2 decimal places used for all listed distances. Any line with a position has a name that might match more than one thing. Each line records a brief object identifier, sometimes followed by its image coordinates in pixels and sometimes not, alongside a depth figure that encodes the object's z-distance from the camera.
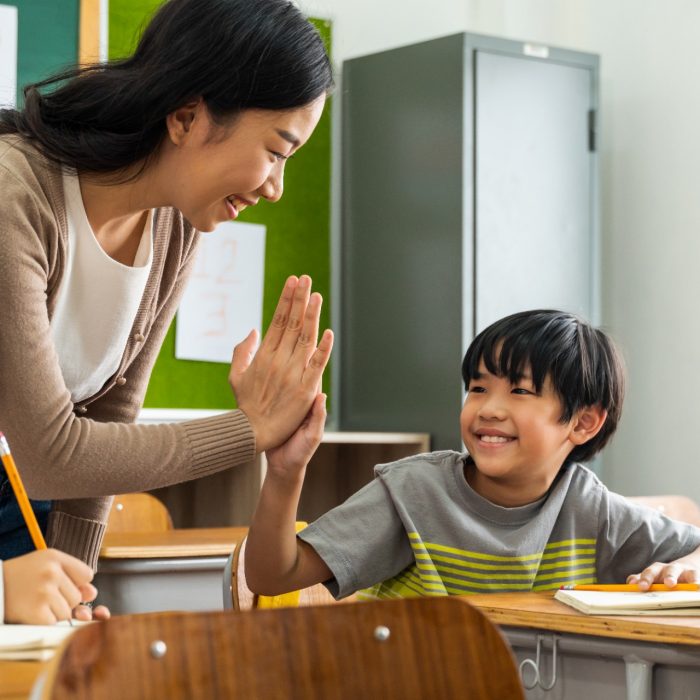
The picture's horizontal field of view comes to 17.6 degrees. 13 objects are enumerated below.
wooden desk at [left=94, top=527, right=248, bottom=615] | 2.97
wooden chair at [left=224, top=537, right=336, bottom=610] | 2.35
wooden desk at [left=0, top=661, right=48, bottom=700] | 1.63
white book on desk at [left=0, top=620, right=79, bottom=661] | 1.69
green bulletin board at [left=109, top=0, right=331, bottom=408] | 4.25
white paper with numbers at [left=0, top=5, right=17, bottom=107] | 3.85
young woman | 2.01
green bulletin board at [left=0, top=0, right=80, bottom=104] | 3.91
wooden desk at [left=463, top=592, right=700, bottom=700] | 2.00
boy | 2.33
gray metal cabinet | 4.27
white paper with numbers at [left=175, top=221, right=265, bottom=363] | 4.33
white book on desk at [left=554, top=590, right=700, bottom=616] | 2.05
